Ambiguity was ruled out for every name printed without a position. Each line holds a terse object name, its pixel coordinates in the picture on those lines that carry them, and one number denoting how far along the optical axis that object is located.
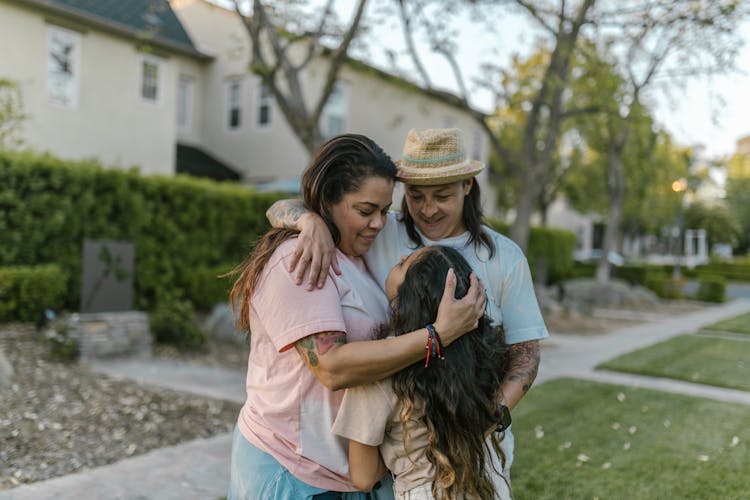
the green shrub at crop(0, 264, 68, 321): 8.35
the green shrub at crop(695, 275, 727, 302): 22.27
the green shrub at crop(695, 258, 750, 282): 35.72
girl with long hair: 1.84
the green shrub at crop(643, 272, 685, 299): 22.95
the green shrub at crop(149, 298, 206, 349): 9.47
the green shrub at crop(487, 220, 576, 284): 23.14
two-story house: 14.39
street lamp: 23.47
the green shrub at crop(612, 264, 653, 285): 26.83
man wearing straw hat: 2.28
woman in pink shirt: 1.80
